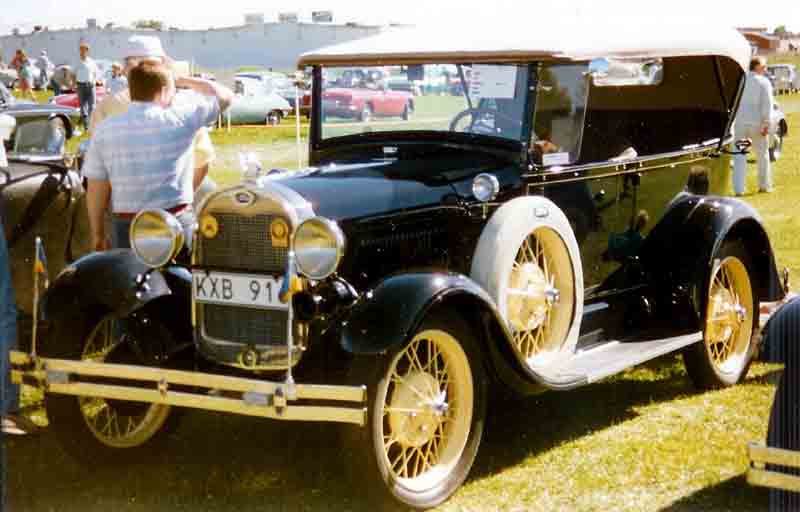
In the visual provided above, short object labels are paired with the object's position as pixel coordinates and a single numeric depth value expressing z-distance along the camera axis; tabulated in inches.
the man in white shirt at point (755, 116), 520.7
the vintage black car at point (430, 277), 159.9
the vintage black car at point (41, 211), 263.0
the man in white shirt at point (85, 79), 836.0
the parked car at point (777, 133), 699.4
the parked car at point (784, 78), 1607.9
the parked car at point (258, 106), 1032.2
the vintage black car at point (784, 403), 141.3
